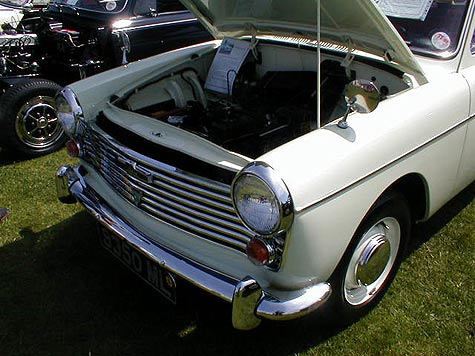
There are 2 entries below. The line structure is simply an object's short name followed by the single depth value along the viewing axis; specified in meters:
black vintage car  4.05
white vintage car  1.81
